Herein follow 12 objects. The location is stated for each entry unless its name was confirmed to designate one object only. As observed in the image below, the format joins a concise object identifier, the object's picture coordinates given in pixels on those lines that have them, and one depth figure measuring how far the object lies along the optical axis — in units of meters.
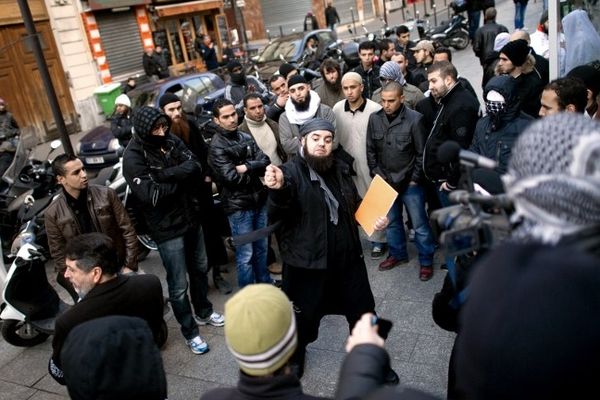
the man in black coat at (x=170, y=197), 4.07
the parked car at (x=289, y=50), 14.55
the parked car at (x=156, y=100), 9.48
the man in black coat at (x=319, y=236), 3.49
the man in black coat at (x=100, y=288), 2.93
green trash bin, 15.51
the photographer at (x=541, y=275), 1.00
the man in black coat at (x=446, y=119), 4.51
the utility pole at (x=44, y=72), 5.93
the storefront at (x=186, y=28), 21.30
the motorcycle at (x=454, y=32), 16.56
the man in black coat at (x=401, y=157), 4.78
